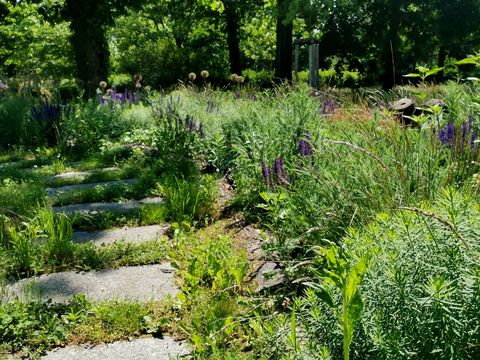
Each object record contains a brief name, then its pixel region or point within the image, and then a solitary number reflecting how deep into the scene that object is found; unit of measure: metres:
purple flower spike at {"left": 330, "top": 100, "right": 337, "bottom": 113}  5.91
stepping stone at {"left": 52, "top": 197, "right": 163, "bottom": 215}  4.45
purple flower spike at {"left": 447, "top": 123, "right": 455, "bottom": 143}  3.58
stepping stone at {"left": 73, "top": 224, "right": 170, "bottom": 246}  3.78
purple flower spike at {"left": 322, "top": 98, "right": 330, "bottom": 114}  5.73
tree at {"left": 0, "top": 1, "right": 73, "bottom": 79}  24.45
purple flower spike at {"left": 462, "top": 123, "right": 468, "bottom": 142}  3.48
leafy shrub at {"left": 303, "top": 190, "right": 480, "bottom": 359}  1.43
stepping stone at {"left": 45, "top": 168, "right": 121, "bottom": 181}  5.80
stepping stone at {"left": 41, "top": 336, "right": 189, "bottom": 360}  2.37
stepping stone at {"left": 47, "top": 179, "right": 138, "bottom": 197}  5.05
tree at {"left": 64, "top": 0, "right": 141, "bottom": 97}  12.84
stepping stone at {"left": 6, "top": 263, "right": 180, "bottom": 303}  2.89
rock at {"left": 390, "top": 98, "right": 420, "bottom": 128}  5.24
